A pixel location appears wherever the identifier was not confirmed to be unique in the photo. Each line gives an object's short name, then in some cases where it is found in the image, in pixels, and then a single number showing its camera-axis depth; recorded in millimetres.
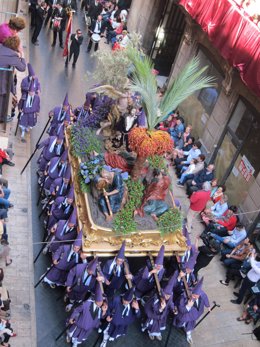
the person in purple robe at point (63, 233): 9531
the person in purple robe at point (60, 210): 10141
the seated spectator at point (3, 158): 11023
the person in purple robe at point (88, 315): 7988
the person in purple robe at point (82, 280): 8470
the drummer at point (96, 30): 21672
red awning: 11664
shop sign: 13008
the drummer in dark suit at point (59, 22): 21094
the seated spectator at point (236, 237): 11539
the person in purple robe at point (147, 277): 8945
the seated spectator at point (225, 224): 12000
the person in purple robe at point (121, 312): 8359
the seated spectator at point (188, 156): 14410
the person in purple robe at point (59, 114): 12398
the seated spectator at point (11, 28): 10450
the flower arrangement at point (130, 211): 9602
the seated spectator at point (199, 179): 13602
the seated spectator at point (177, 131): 15398
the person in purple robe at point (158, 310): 8461
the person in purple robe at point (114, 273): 8883
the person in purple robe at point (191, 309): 8672
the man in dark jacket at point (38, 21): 19938
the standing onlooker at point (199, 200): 11594
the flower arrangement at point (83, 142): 11266
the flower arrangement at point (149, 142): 9391
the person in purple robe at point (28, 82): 12406
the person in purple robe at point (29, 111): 12648
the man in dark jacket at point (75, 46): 18912
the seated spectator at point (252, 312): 9977
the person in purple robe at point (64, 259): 9031
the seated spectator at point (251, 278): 10055
